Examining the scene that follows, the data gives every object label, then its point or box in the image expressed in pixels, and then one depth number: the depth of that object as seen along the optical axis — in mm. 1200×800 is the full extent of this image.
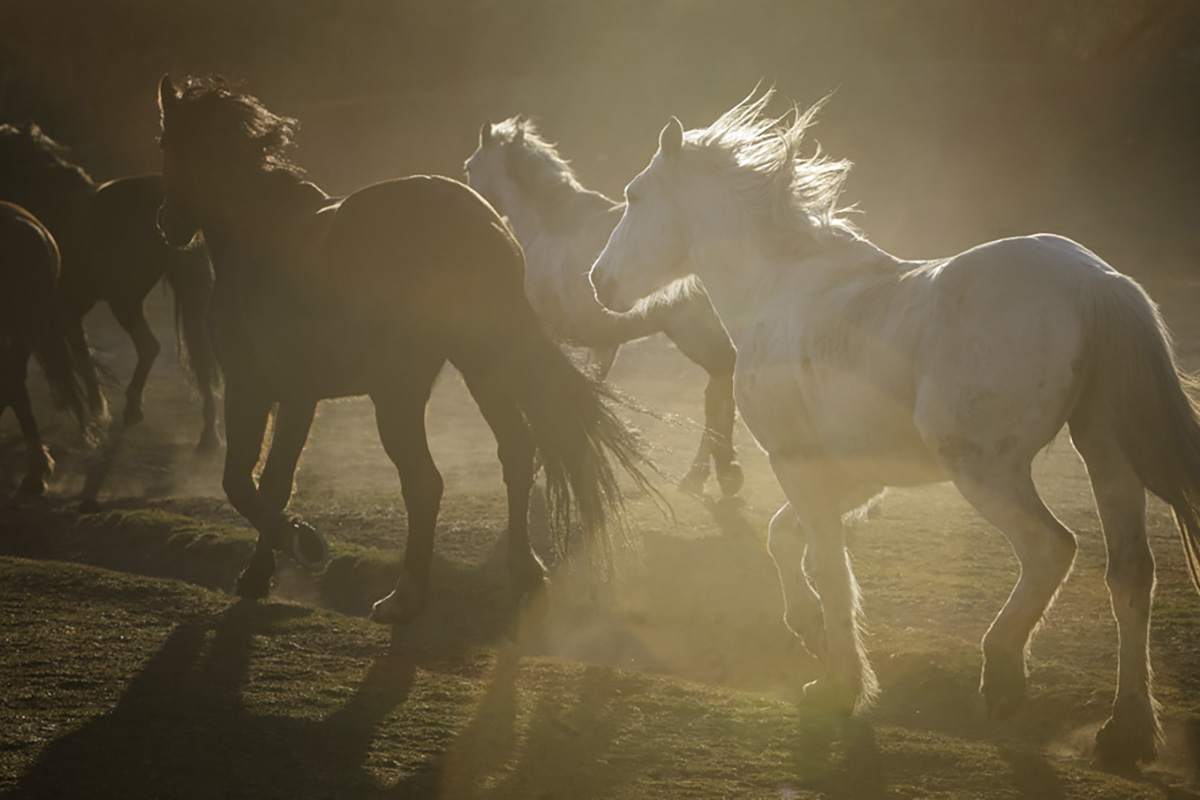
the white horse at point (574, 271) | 15844
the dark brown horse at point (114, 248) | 20203
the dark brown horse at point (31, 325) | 16703
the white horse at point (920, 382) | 6809
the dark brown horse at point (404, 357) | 9828
